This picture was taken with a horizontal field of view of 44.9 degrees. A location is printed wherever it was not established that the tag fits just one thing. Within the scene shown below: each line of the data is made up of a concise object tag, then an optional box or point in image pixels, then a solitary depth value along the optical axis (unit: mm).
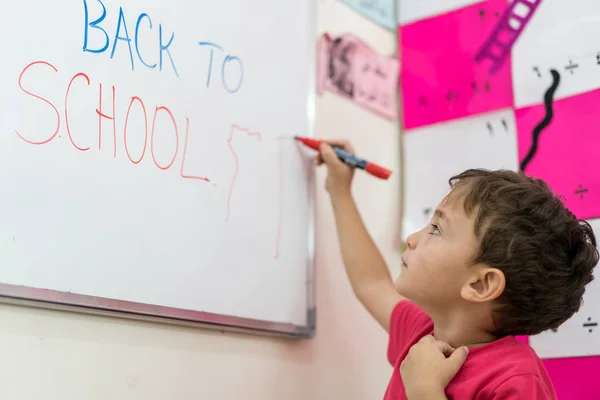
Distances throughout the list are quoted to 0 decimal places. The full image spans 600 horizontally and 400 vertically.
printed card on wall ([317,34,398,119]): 1307
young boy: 861
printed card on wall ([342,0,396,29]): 1411
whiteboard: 828
